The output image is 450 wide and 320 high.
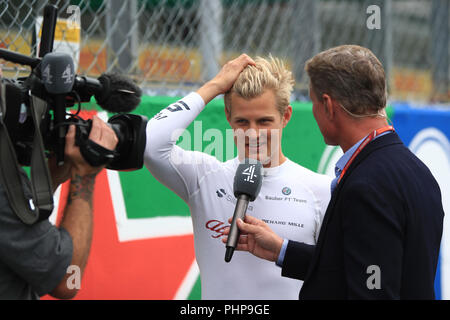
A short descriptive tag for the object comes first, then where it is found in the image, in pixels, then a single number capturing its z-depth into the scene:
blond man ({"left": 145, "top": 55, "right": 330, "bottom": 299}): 9.53
